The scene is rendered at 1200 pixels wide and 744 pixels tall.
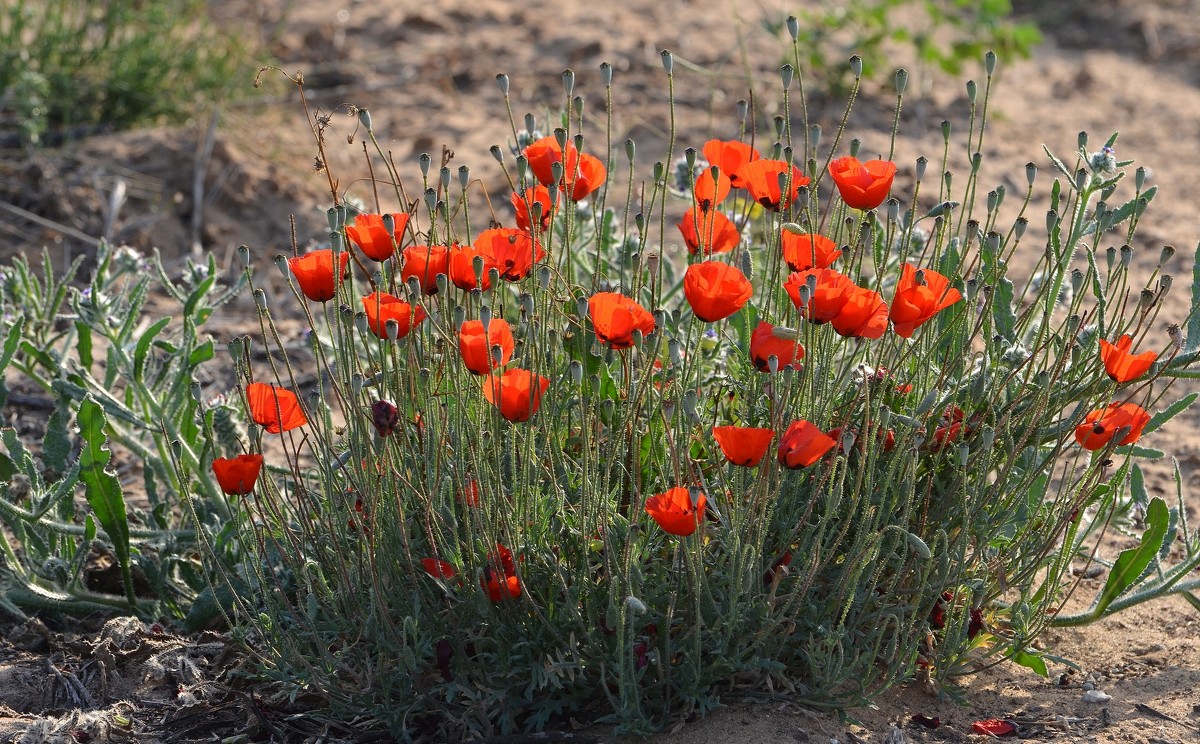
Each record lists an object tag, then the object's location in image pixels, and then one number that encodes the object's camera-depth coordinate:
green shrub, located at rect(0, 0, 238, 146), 9.81
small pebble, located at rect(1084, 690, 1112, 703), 4.99
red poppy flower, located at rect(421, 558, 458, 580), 4.59
